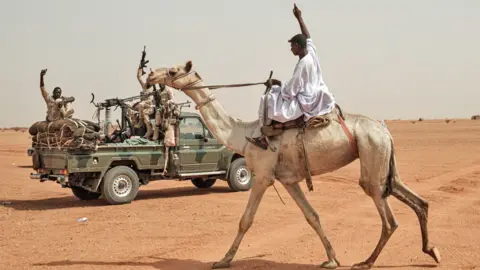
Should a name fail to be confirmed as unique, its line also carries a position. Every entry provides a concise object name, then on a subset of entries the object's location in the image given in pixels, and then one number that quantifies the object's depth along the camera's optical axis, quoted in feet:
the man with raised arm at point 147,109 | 51.47
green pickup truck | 46.75
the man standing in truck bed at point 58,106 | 49.45
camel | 24.52
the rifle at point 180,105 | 51.39
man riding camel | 24.75
